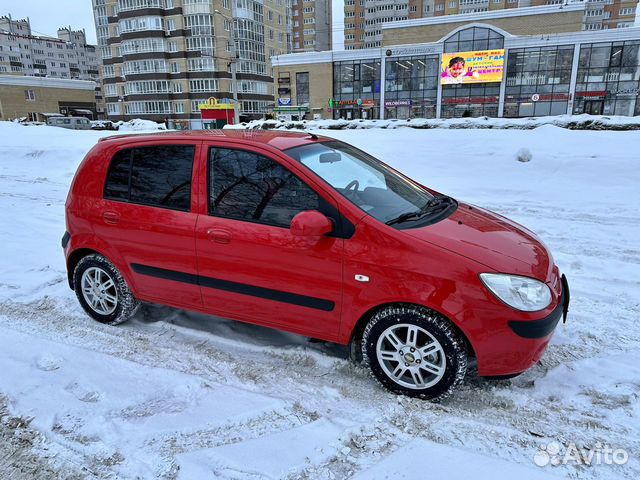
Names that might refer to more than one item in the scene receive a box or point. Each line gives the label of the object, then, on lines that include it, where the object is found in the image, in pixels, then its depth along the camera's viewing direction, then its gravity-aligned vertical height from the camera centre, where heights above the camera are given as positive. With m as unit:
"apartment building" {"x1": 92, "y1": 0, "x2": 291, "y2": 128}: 68.56 +10.05
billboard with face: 47.78 +5.27
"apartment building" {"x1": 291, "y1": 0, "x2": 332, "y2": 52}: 109.81 +23.46
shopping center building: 45.91 +5.01
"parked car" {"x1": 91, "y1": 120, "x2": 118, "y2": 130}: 45.68 -0.26
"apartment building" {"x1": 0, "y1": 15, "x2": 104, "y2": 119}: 111.44 +18.26
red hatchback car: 2.80 -0.93
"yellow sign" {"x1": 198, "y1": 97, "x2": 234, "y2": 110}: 54.44 +1.79
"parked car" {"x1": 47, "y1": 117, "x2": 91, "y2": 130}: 42.50 +0.11
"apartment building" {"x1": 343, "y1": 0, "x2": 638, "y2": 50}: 89.59 +21.01
